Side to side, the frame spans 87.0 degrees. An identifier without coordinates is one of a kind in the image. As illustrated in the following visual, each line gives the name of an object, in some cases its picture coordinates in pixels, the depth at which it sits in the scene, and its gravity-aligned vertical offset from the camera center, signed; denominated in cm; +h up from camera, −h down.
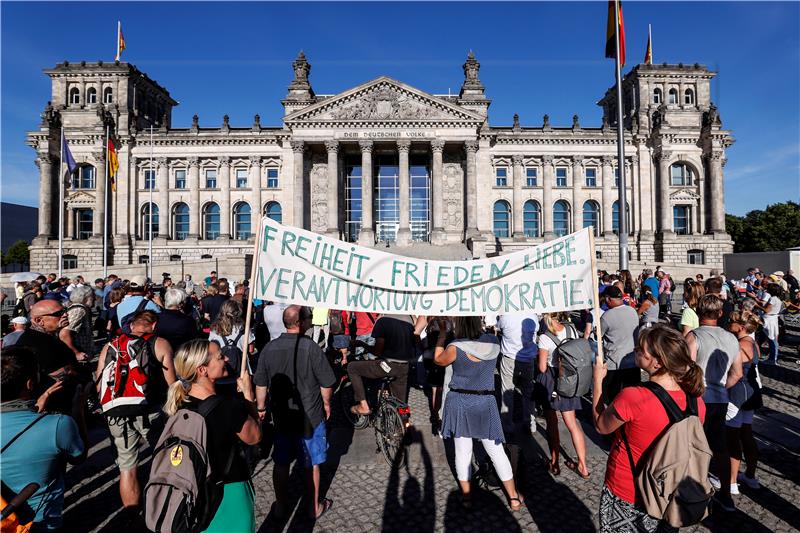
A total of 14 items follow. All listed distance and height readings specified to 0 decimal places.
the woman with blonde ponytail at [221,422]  290 -104
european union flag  2559 +733
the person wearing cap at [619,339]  625 -102
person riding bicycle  662 -124
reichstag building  4066 +905
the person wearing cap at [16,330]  505 -69
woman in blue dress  441 -133
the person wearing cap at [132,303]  788 -51
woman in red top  287 -97
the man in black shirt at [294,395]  446 -128
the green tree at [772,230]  5425 +517
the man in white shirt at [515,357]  670 -138
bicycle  589 -219
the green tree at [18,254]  6307 +350
